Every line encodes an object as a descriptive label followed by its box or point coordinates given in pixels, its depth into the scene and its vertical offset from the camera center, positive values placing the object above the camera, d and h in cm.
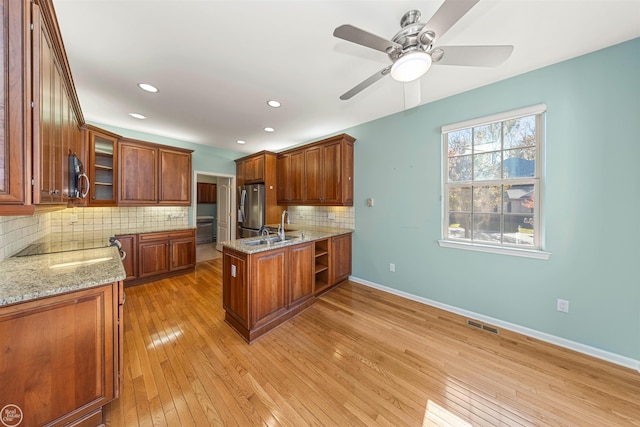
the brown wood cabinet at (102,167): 302 +66
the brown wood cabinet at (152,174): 336 +63
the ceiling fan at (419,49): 121 +107
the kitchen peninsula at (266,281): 205 -78
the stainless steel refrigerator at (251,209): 427 +5
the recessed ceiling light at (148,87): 227 +138
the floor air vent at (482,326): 219 -124
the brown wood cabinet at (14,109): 88 +44
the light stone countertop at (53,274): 102 -39
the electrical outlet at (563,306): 196 -87
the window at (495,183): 212 +35
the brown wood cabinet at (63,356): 99 -78
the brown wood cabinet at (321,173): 338 +70
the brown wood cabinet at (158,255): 328 -77
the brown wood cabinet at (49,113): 98 +57
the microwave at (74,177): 170 +28
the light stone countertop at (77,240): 191 -37
